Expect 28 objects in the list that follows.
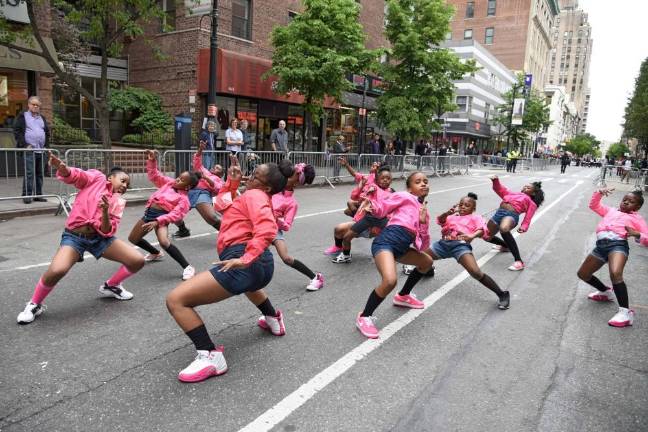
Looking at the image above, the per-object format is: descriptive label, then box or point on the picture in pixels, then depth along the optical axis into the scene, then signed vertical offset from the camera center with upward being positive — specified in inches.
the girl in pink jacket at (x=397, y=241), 172.2 -31.6
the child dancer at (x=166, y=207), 226.2 -30.4
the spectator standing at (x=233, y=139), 587.8 +10.0
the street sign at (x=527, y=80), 2027.6 +338.3
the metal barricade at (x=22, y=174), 382.9 -30.1
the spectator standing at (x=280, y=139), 679.1 +15.0
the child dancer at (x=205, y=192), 278.8 -27.0
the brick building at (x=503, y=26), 2923.2 +818.4
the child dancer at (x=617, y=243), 197.5 -32.2
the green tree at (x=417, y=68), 900.0 +167.1
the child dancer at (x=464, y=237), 203.5 -33.0
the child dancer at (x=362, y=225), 258.2 -37.6
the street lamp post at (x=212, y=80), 546.6 +75.7
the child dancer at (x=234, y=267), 131.1 -32.7
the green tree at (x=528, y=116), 2172.7 +210.5
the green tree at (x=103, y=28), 439.8 +106.4
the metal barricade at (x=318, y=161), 678.5 -13.2
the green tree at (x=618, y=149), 4959.2 +191.2
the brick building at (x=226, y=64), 815.7 +142.0
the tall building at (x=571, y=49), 6781.5 +1615.3
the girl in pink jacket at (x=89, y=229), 169.6 -31.9
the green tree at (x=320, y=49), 700.7 +152.5
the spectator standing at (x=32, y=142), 395.5 -3.8
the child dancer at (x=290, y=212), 208.5 -29.8
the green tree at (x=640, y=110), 1176.9 +146.4
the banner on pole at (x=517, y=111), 1887.3 +196.6
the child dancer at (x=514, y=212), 281.9 -29.8
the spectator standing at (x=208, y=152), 538.5 -6.4
